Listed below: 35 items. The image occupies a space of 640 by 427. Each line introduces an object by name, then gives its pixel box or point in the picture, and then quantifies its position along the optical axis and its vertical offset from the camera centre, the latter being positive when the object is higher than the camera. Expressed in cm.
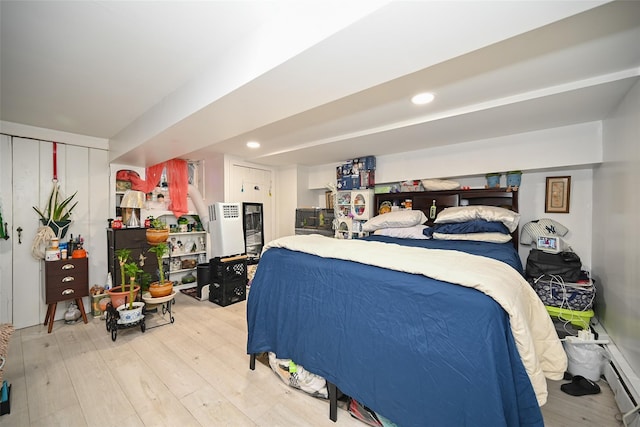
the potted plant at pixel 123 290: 268 -92
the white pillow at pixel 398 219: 314 -12
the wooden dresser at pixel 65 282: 269 -83
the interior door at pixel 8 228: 271 -23
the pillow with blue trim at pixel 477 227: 264 -18
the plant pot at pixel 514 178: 284 +37
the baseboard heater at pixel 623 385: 146 -114
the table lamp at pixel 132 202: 325 +9
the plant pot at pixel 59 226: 293 -22
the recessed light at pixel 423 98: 189 +88
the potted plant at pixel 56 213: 293 -6
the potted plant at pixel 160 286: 276 -87
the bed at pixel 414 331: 97 -60
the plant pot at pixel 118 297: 272 -97
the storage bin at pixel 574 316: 206 -89
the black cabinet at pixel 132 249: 313 -53
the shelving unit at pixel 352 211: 380 -2
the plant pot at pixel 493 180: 298 +37
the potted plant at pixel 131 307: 247 -103
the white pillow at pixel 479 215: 262 -5
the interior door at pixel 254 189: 411 +36
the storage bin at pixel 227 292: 340 -117
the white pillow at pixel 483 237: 257 -29
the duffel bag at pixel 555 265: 224 -50
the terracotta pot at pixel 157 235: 299 -32
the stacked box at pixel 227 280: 342 -100
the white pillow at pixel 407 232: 303 -28
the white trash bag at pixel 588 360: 188 -114
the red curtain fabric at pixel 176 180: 381 +45
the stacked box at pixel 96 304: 305 -119
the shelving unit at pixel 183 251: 397 -71
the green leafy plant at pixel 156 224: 329 -21
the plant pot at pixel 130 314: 246 -106
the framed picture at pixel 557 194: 268 +18
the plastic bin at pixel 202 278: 369 -102
